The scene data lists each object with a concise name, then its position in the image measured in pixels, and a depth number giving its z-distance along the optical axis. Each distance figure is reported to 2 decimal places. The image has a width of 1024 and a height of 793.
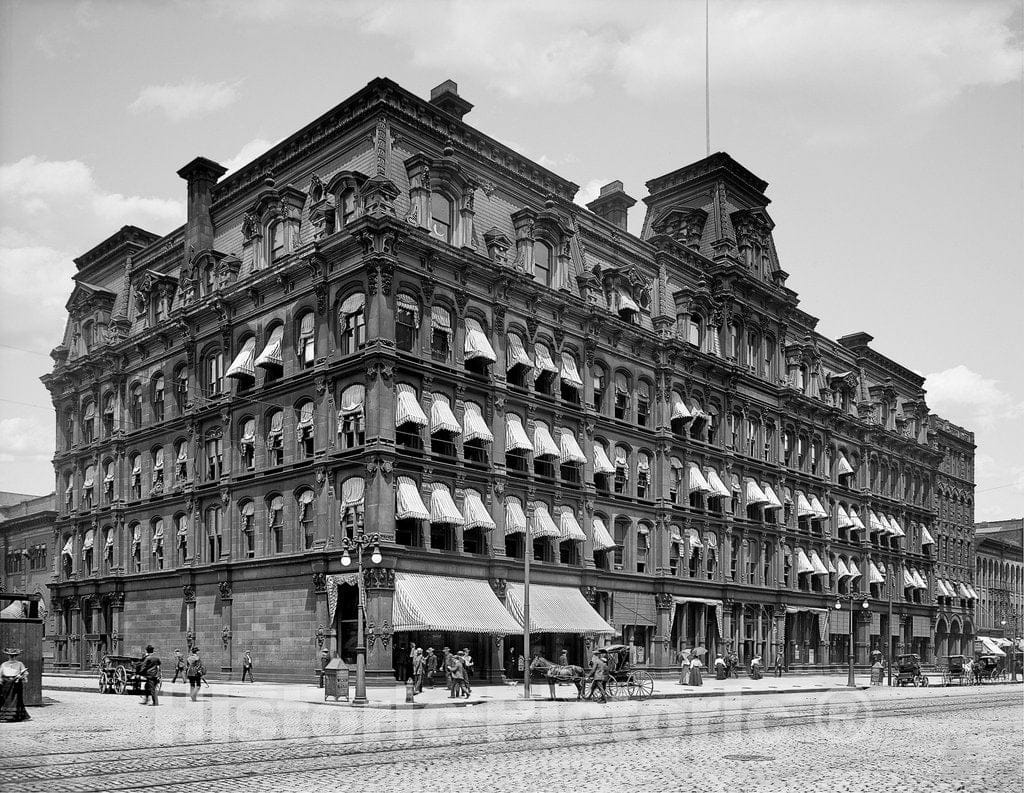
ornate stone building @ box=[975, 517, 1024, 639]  100.50
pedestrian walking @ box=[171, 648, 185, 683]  41.69
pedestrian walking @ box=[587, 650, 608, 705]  35.16
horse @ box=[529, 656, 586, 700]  35.62
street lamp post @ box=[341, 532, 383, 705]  32.50
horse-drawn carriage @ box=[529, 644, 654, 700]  35.97
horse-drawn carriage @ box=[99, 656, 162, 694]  37.31
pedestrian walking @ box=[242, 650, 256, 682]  43.31
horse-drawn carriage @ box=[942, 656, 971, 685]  60.62
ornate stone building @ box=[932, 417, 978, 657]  86.19
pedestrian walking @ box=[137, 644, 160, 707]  31.64
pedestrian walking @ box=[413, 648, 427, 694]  36.41
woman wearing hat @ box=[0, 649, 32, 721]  24.14
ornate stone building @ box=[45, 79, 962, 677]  42.62
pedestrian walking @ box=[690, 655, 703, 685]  45.72
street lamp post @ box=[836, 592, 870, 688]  70.94
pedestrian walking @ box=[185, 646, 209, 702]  33.92
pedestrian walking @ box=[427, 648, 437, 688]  40.21
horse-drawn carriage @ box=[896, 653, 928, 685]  54.97
